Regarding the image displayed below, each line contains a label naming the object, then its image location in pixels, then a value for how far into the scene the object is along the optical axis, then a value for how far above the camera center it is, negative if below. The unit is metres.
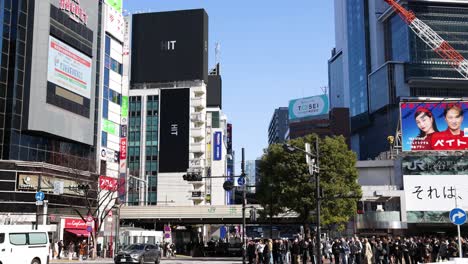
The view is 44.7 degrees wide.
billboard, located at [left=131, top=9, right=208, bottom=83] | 107.38 +32.11
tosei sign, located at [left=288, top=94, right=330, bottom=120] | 153.62 +30.11
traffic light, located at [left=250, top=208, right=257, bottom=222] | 35.94 +0.18
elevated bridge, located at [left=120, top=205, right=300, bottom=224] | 68.19 +0.47
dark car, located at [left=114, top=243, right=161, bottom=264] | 32.97 -2.19
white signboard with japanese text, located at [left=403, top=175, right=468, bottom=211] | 57.25 +2.48
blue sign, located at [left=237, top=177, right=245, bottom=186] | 36.47 +2.32
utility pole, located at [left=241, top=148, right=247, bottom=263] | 36.07 +2.66
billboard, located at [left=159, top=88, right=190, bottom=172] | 103.25 +15.92
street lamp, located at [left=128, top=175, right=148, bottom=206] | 99.72 +4.25
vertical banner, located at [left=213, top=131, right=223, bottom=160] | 113.25 +14.27
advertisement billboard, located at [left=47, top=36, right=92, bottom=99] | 53.13 +14.48
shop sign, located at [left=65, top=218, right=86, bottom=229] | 53.31 -0.55
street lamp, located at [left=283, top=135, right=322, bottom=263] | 25.08 +2.08
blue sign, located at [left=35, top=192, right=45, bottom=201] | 40.03 +1.49
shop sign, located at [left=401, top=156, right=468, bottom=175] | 58.85 +5.25
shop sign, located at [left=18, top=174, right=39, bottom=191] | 49.16 +3.06
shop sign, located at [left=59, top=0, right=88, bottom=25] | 55.56 +20.66
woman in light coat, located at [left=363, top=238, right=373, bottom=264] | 29.48 -1.88
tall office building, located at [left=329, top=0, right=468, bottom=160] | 132.62 +35.81
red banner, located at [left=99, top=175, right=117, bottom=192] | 56.96 +3.47
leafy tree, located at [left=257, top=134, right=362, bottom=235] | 43.75 +2.75
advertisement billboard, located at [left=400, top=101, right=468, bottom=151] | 59.88 +9.17
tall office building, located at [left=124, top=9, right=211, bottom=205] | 102.69 +20.70
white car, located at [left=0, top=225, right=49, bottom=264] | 25.25 -1.27
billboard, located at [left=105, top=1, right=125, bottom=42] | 67.31 +23.41
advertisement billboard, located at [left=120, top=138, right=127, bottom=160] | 69.69 +8.40
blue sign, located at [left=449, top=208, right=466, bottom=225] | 20.86 +0.01
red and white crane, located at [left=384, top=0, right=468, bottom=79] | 128.25 +40.17
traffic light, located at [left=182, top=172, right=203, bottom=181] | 34.97 +2.45
